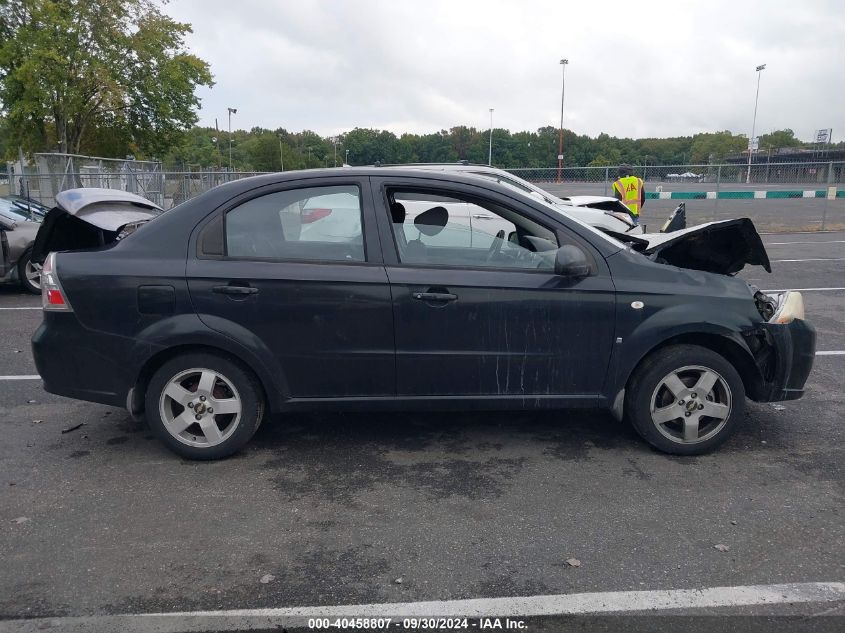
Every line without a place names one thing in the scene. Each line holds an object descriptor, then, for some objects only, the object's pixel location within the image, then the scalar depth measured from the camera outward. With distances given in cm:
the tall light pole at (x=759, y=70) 5356
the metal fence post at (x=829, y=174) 2068
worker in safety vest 1366
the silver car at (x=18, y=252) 996
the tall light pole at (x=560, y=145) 3981
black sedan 421
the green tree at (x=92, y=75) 2856
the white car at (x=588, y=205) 988
